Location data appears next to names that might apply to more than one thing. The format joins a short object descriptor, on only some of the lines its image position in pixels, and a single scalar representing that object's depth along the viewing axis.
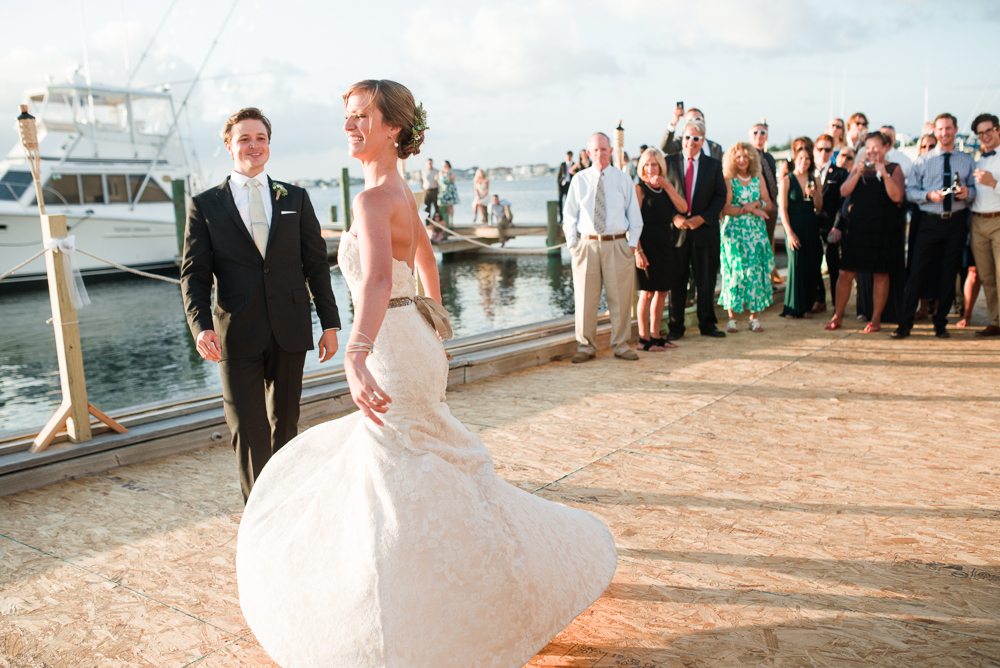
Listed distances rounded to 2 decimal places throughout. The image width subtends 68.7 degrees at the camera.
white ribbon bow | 4.21
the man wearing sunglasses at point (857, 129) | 8.32
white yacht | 22.27
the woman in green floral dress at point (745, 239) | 7.61
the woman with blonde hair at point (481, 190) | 24.36
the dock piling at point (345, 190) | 19.20
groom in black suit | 3.09
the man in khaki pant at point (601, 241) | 6.54
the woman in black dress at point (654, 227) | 7.00
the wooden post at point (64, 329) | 4.16
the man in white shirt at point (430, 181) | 21.38
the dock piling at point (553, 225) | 20.97
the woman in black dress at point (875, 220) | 7.11
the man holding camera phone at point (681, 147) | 7.48
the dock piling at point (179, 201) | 21.33
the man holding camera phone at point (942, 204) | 6.70
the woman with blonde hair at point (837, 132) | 9.09
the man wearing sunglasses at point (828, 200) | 7.91
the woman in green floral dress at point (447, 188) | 21.62
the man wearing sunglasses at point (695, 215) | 7.18
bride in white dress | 2.01
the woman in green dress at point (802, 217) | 8.09
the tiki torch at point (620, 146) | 7.43
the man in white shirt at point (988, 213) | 6.50
